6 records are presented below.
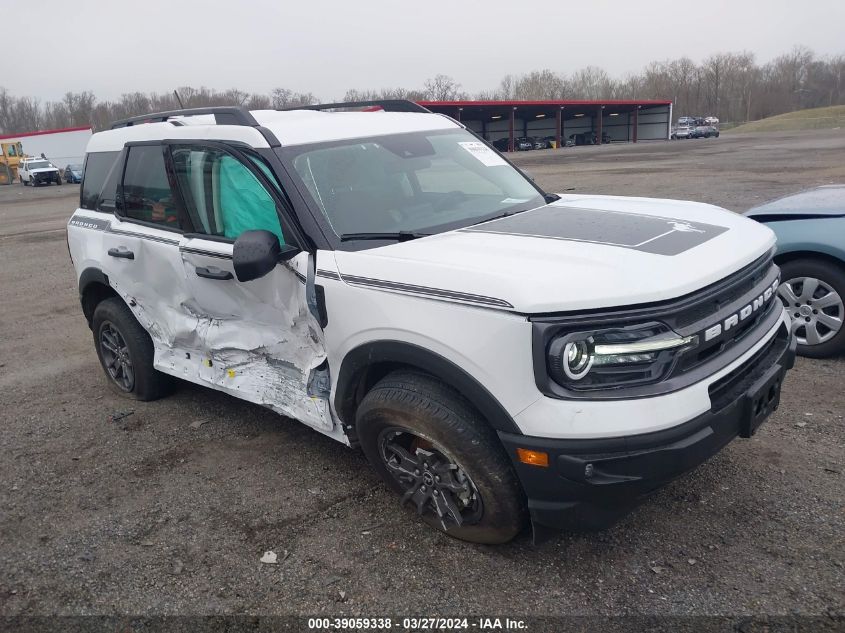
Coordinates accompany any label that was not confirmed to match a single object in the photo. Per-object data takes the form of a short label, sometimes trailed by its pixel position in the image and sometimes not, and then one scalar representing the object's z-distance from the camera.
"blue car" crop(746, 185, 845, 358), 4.58
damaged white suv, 2.39
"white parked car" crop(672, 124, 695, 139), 63.94
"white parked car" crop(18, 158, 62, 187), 42.62
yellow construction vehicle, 49.97
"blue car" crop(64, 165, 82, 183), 45.12
